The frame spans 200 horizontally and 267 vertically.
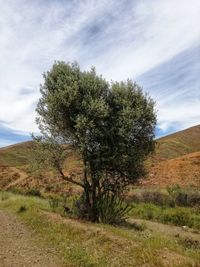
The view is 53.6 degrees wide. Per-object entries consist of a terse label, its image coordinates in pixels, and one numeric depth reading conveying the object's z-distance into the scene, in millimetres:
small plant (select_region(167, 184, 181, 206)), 16029
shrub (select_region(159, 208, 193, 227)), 12544
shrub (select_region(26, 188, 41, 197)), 19776
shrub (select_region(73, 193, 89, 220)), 10298
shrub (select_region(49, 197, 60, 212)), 11924
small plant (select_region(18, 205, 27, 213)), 11198
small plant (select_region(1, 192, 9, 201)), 16301
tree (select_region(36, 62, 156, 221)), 9654
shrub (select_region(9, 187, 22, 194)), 20840
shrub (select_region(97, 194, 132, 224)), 9992
